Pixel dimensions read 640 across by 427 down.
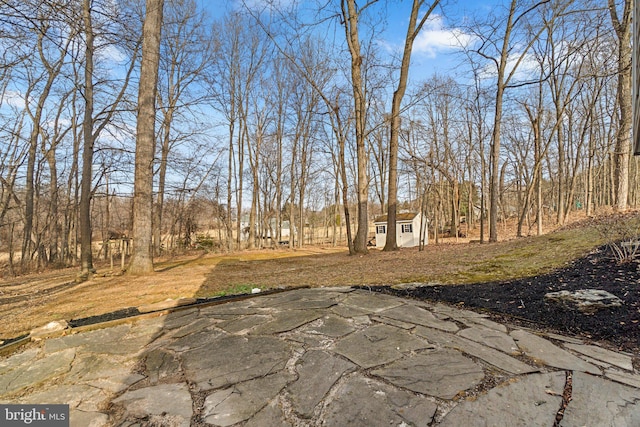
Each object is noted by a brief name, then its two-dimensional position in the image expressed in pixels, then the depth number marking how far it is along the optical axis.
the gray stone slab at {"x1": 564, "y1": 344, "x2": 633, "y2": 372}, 1.75
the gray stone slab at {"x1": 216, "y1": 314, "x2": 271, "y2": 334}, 2.40
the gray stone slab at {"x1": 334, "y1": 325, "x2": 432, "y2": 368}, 1.80
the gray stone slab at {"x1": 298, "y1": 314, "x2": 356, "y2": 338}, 2.22
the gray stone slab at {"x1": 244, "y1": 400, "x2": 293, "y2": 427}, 1.30
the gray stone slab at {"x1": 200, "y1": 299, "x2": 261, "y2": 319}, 2.87
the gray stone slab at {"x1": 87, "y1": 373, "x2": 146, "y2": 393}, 1.65
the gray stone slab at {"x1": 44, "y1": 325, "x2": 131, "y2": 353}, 2.23
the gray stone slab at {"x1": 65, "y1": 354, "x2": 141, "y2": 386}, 1.76
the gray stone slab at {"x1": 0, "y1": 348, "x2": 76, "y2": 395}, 1.73
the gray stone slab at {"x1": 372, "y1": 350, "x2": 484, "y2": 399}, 1.48
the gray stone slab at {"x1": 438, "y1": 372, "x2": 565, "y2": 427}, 1.24
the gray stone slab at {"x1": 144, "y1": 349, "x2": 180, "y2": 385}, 1.76
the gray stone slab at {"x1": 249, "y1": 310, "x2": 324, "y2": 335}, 2.32
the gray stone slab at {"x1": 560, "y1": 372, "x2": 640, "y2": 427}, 1.24
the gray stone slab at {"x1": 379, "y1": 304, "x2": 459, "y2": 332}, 2.34
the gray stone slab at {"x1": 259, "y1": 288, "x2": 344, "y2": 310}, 2.97
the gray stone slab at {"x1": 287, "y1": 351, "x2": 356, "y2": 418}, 1.44
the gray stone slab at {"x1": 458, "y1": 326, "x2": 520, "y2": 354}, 1.96
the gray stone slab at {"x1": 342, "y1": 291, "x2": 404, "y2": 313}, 2.80
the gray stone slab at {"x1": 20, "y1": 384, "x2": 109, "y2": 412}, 1.51
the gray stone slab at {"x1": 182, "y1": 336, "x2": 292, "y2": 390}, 1.69
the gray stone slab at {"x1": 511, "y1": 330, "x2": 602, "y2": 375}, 1.68
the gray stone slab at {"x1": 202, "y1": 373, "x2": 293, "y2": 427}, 1.36
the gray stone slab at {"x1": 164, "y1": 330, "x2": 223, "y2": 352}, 2.13
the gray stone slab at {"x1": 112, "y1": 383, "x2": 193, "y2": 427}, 1.38
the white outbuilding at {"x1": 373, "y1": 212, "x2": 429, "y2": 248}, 18.89
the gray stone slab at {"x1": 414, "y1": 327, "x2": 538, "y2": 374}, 1.69
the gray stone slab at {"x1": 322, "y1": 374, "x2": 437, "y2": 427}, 1.28
